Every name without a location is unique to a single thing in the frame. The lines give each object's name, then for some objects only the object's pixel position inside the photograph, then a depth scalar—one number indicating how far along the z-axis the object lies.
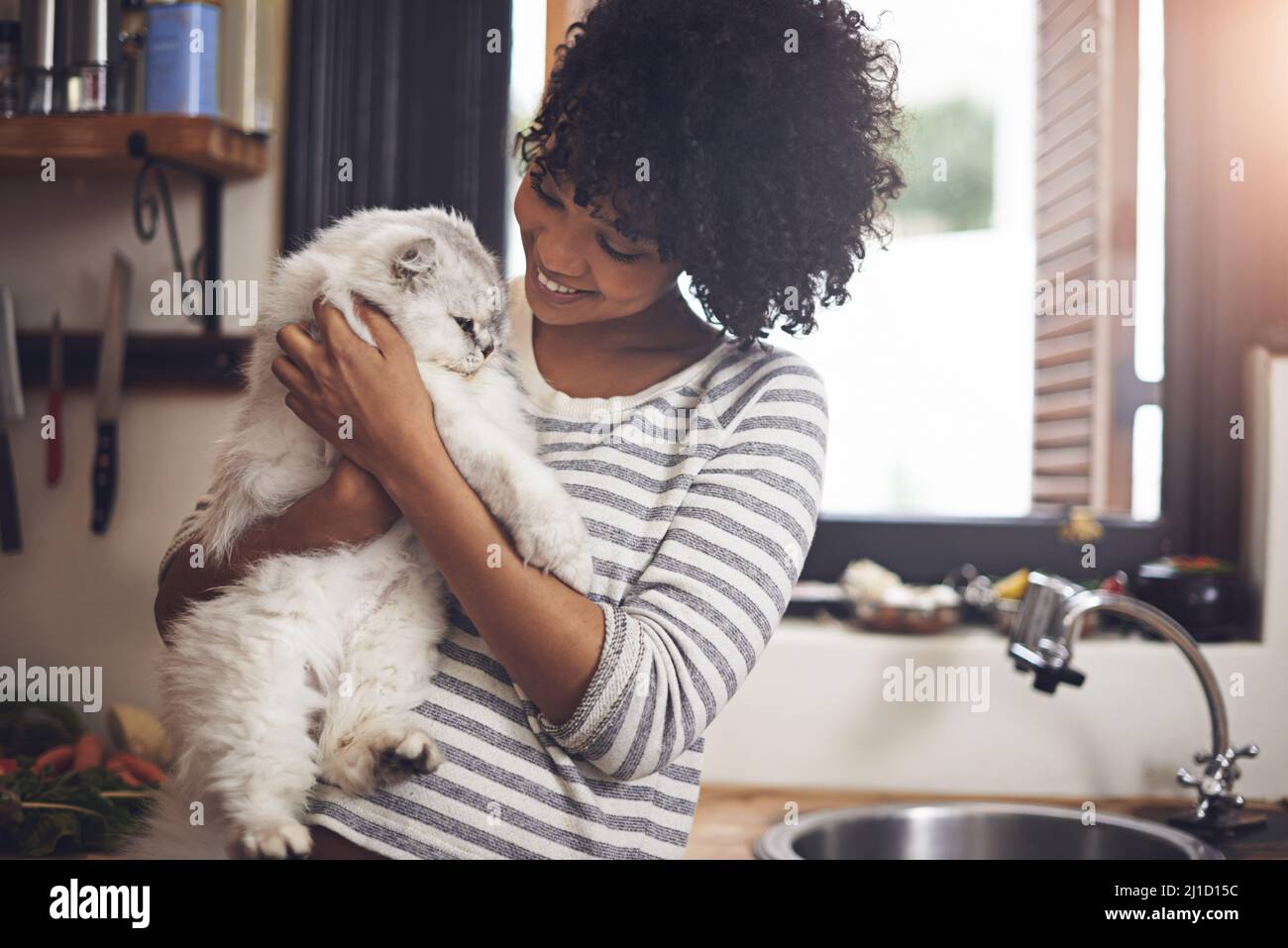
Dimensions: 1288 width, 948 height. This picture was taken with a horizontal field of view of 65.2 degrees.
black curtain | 1.21
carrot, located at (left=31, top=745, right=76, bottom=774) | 1.23
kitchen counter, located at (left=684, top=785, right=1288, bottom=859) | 1.20
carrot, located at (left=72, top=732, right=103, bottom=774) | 1.24
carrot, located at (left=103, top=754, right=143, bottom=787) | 1.18
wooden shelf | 1.33
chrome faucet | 1.26
